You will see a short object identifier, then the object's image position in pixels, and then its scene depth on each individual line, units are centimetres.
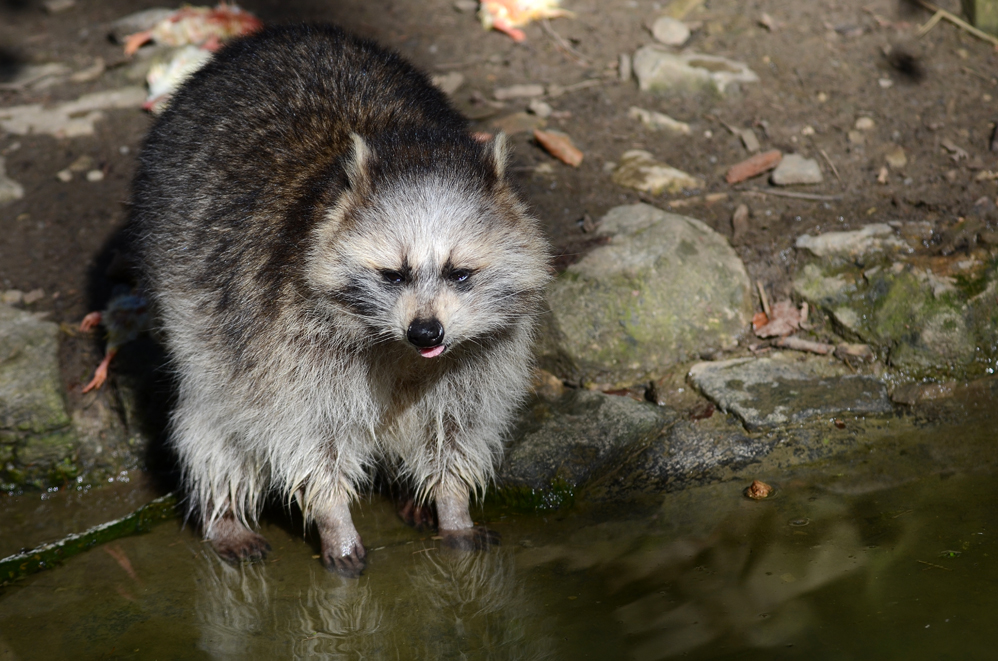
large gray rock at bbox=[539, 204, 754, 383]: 721
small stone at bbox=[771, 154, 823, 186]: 839
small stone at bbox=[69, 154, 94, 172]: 968
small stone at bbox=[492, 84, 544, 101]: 998
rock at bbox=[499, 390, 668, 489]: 641
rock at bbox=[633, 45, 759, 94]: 966
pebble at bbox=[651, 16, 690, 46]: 1032
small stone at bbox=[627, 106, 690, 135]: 929
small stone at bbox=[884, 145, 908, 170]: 842
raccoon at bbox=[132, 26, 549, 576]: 532
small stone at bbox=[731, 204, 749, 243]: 791
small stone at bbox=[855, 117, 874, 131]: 895
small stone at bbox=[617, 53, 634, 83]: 999
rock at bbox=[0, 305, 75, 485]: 708
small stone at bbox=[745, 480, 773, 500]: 580
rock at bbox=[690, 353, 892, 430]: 659
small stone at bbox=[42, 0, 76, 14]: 1248
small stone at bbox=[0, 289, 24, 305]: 824
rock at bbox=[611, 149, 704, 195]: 854
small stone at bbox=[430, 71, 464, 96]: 1011
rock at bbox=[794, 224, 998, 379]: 685
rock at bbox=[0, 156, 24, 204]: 933
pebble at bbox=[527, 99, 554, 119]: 963
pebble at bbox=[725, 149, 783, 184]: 858
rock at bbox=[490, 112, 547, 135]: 942
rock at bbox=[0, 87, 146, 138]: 1023
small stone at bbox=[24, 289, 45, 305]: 829
